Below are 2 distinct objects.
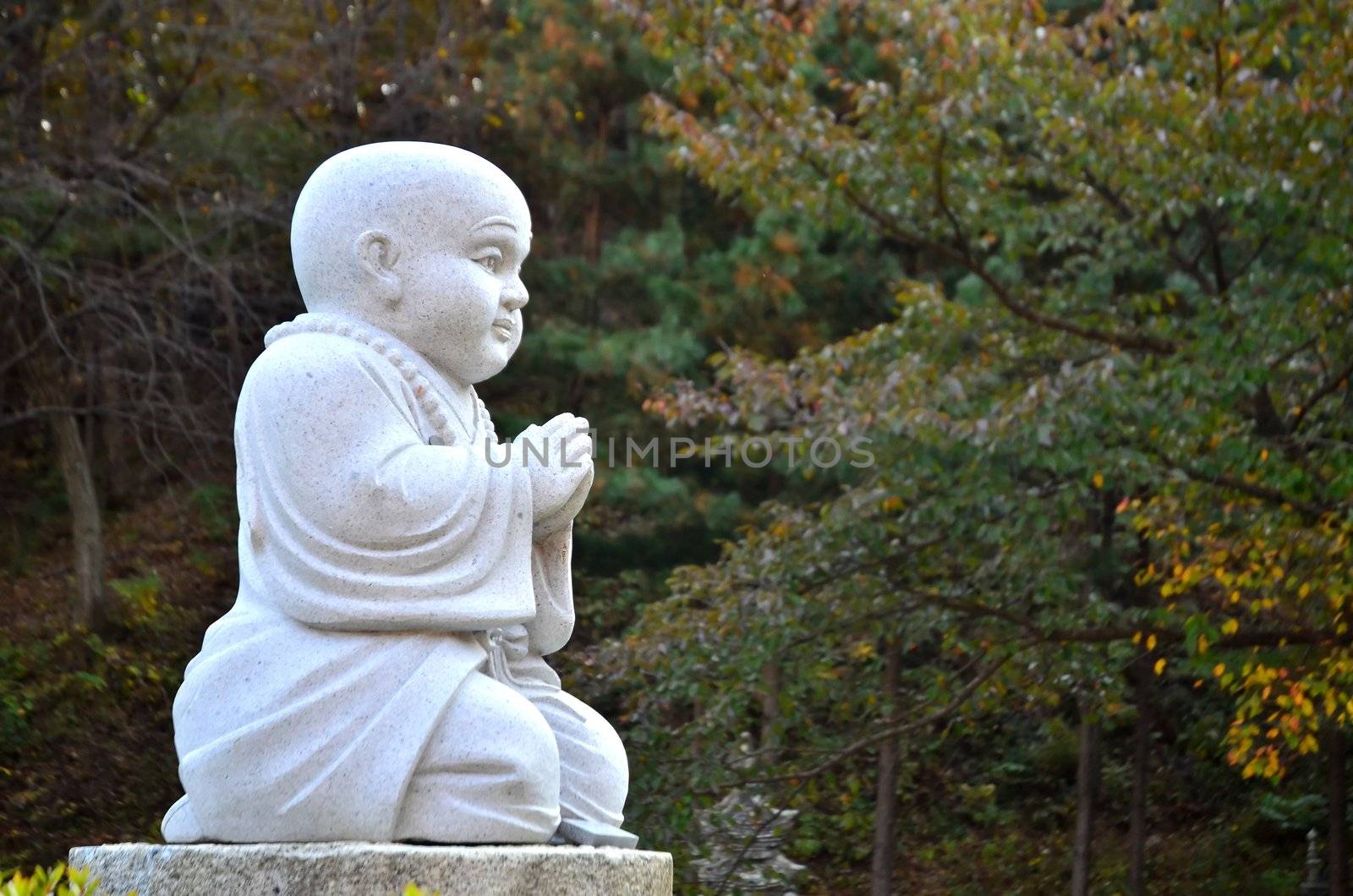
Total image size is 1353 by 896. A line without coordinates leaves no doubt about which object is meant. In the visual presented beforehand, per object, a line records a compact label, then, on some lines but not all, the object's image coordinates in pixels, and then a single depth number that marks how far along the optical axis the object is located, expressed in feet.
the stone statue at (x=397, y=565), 13.03
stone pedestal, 12.37
